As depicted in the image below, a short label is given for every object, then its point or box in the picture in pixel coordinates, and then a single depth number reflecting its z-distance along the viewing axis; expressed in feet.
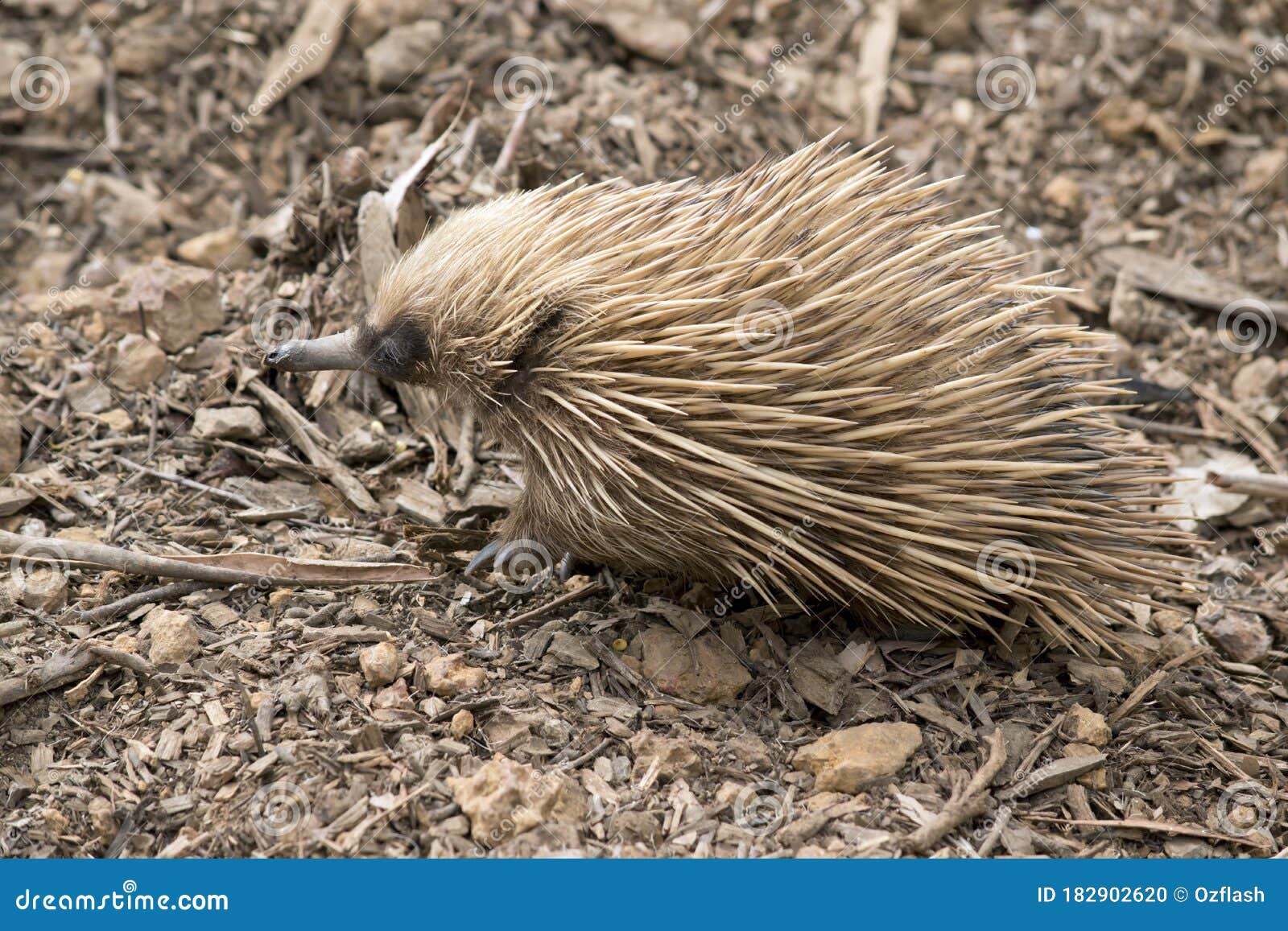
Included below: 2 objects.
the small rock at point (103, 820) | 11.71
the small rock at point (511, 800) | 11.56
